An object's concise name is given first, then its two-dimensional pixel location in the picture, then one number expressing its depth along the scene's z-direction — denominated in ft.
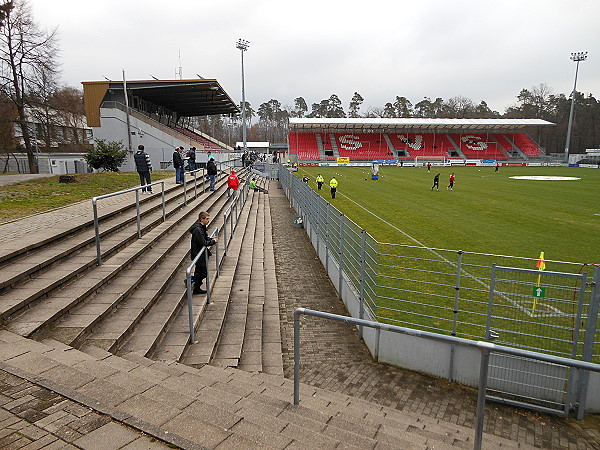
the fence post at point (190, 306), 17.04
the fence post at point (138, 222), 28.46
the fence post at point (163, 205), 35.24
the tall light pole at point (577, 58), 198.39
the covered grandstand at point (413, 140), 208.13
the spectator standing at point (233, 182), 55.52
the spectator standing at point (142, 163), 42.60
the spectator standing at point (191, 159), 66.59
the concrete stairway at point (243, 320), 17.81
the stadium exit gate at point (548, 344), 15.85
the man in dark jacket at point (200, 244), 22.15
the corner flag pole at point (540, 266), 19.53
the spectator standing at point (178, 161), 49.98
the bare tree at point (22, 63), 84.43
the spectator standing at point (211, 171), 59.24
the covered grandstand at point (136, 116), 113.80
